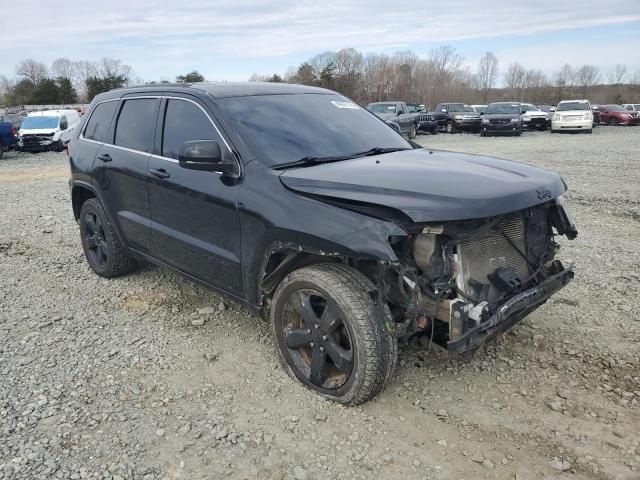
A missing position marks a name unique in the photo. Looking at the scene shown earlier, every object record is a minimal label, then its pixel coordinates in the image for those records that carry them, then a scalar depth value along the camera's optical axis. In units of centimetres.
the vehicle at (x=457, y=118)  2795
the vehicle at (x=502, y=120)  2498
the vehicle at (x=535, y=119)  2836
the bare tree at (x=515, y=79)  8988
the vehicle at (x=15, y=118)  2646
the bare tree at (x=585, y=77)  8494
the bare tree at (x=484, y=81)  9367
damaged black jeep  297
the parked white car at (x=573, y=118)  2628
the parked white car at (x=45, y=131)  2105
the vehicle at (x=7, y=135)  2016
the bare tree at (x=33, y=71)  6347
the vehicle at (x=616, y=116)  3325
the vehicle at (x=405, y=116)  2359
